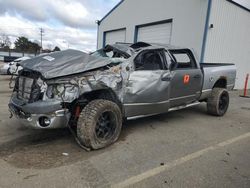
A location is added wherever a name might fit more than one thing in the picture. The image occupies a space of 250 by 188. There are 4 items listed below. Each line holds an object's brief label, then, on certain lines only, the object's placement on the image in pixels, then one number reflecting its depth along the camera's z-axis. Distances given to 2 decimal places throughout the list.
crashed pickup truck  3.62
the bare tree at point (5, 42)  77.44
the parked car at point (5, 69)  16.57
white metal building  10.98
